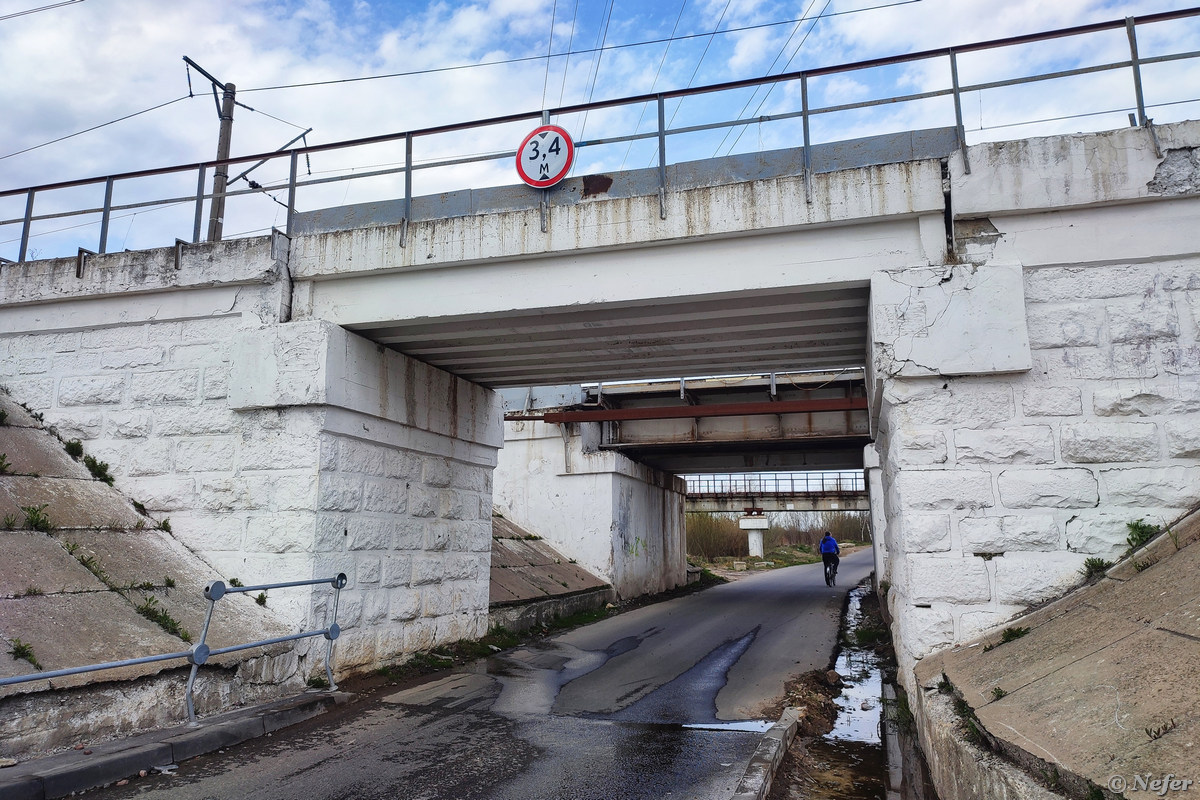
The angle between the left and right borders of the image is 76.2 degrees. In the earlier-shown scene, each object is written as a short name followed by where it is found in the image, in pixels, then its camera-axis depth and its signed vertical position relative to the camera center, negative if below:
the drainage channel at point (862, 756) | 5.11 -1.82
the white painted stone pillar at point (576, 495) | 17.97 +0.60
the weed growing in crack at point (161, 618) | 6.41 -0.80
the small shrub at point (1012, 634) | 5.29 -0.81
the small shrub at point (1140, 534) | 5.65 -0.13
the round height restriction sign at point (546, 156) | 7.73 +3.67
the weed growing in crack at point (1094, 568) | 5.67 -0.38
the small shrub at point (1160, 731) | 2.68 -0.75
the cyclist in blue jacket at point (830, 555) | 24.91 -1.19
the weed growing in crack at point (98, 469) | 8.24 +0.58
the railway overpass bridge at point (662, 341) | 5.97 +1.88
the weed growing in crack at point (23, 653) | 5.21 -0.87
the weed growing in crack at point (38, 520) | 6.76 +0.03
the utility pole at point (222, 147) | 16.52 +8.42
